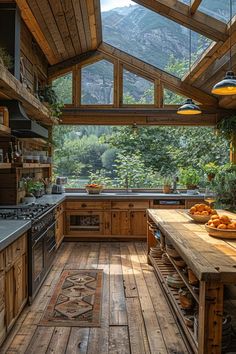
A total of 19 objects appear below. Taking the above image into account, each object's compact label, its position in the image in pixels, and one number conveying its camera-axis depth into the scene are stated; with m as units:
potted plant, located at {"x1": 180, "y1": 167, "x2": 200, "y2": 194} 7.31
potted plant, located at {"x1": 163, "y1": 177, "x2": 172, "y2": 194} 7.31
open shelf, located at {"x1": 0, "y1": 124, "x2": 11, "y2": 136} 3.60
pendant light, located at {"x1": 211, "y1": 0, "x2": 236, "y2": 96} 3.35
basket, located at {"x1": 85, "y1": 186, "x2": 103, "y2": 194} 7.10
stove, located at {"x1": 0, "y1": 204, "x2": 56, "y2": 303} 3.63
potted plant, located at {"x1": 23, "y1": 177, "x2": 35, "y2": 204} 5.25
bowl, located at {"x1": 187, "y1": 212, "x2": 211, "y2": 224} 3.86
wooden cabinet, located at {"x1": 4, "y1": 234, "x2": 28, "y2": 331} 2.90
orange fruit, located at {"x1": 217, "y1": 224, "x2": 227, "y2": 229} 3.17
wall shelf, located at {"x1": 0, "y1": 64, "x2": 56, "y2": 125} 3.28
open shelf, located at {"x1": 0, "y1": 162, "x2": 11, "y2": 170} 3.97
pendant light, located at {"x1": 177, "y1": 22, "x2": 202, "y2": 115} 4.76
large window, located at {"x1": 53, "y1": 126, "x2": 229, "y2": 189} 7.62
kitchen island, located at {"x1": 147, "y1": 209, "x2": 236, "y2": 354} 2.23
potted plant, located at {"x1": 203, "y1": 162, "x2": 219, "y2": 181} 7.14
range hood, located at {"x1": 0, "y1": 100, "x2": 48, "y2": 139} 3.93
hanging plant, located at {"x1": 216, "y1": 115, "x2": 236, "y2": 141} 7.05
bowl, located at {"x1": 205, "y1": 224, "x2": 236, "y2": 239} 3.13
